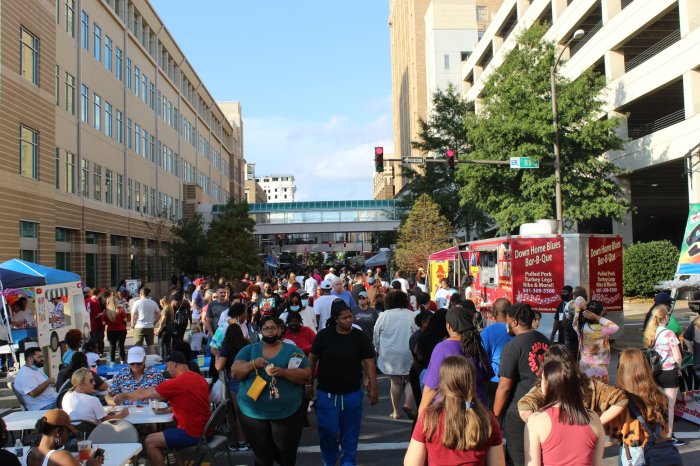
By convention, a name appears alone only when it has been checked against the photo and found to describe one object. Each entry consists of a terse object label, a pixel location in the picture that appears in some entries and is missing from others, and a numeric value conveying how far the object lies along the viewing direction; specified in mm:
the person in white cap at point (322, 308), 12375
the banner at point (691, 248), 13336
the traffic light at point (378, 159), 19469
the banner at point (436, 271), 25234
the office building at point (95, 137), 21312
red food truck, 15562
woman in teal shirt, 5371
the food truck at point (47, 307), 12688
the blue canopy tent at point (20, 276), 12586
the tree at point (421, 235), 35344
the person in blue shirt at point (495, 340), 6285
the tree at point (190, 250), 38562
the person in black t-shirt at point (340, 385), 6008
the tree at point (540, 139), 23234
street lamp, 19984
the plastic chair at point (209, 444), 6234
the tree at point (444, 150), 37656
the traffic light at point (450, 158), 19922
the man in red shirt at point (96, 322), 15930
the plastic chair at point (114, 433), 6145
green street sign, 19342
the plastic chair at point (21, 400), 8231
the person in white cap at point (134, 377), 8055
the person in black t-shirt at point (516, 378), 5289
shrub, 26156
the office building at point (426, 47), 69875
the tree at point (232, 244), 37156
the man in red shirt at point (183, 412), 6195
